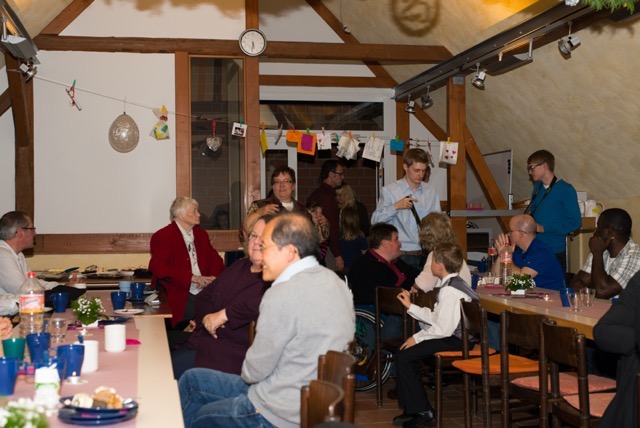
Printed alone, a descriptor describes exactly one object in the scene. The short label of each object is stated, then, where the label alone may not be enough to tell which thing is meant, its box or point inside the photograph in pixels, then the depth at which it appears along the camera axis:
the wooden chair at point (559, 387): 3.36
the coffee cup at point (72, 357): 2.59
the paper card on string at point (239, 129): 7.98
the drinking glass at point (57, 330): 3.29
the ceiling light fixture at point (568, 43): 6.18
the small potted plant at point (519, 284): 5.18
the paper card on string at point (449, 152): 8.05
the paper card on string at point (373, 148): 9.17
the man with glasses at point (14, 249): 4.85
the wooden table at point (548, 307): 3.96
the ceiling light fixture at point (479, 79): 7.21
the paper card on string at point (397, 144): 9.28
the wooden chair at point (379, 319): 5.36
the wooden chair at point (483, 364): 4.17
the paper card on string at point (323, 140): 8.72
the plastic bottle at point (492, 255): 6.39
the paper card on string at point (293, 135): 8.56
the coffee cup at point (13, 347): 2.76
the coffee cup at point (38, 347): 2.74
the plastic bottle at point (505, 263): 5.61
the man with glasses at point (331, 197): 8.03
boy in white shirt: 4.87
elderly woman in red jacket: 5.87
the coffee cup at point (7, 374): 2.39
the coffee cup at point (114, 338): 3.21
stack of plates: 2.10
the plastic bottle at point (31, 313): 3.33
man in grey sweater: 2.81
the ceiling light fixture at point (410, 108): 8.75
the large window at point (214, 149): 8.09
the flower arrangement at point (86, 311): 3.85
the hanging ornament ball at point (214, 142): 8.06
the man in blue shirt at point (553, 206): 6.59
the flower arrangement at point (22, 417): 1.63
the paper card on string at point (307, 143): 8.63
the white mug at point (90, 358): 2.79
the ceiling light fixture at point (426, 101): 8.74
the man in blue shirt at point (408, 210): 6.74
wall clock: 8.09
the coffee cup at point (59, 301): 4.34
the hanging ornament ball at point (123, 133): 7.80
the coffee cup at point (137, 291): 4.96
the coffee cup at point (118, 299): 4.50
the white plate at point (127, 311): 4.40
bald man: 5.67
